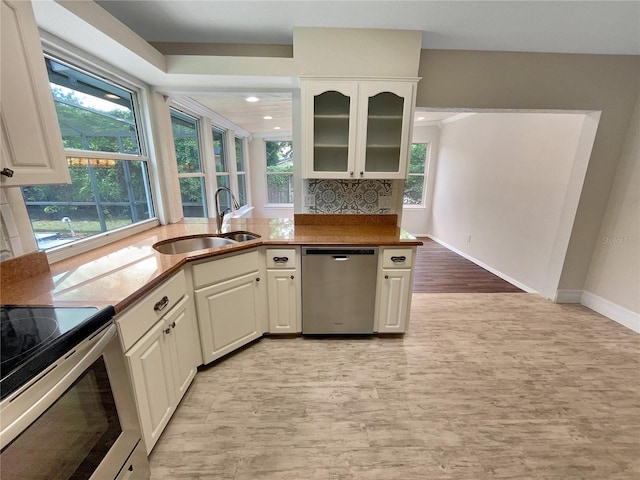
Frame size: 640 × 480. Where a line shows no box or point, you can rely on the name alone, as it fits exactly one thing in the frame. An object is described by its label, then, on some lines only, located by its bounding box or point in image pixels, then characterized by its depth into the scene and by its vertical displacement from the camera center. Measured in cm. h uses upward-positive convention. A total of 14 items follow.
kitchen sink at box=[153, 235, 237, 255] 205 -54
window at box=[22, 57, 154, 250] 149 +7
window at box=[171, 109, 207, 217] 294 +14
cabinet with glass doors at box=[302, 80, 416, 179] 197 +39
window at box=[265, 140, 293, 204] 601 +14
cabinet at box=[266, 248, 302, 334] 200 -89
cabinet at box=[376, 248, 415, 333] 202 -87
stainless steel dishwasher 200 -87
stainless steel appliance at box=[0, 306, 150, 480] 65 -67
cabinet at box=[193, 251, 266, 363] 172 -88
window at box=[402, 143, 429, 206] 564 +5
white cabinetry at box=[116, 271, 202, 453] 115 -88
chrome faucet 218 -35
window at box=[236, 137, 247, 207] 522 +9
